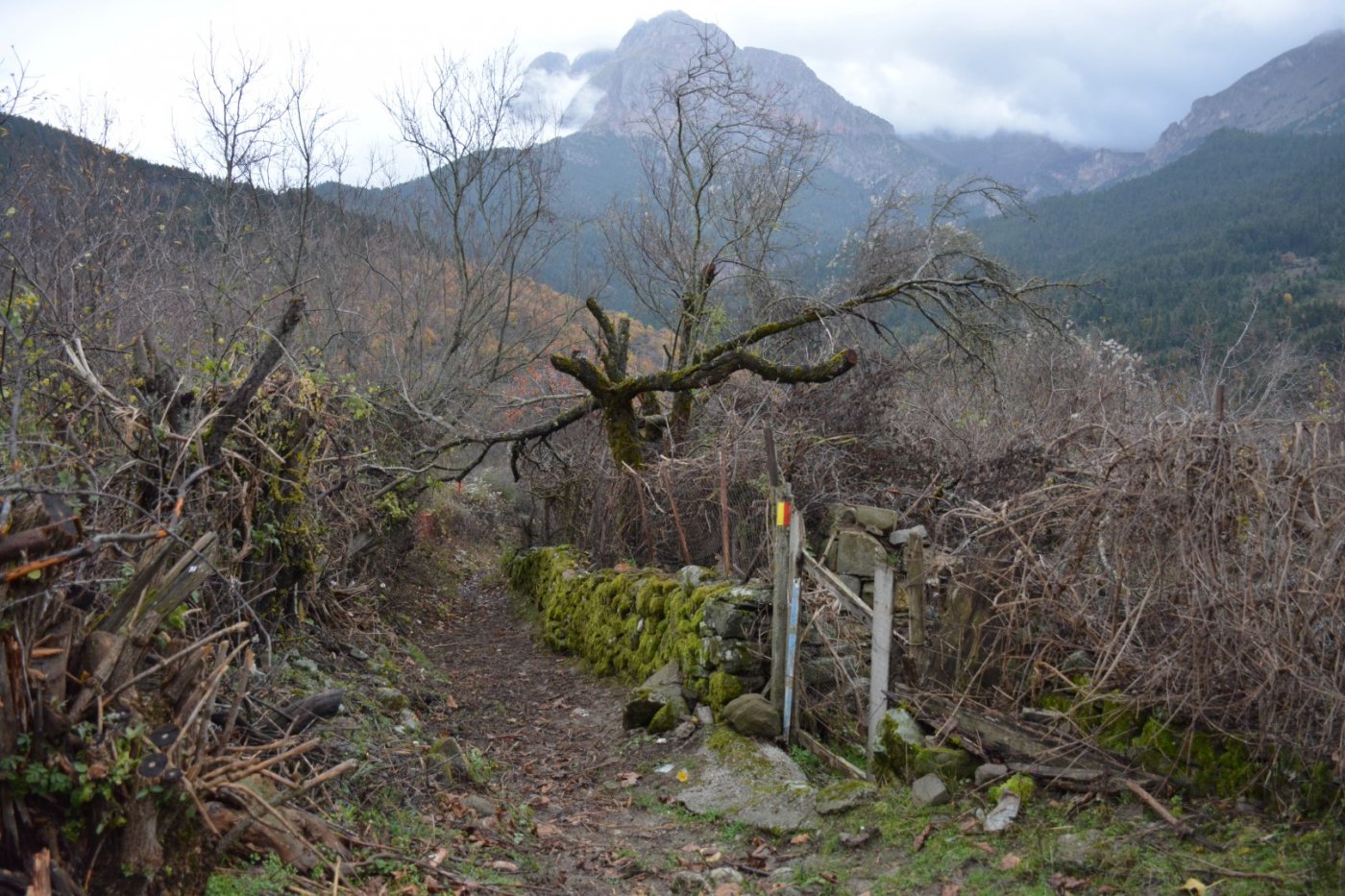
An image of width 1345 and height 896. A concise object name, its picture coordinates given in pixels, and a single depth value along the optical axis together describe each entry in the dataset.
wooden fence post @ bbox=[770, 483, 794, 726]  7.06
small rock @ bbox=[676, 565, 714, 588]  8.83
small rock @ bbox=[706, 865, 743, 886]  4.97
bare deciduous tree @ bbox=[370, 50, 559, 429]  19.75
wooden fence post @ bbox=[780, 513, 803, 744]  6.85
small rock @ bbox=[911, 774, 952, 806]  5.13
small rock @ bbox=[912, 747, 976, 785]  5.29
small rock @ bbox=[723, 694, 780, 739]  6.96
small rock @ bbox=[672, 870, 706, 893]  4.95
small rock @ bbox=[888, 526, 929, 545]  8.75
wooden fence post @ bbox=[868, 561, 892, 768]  5.86
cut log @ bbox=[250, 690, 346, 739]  5.16
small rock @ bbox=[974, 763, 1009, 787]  5.06
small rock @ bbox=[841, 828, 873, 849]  5.06
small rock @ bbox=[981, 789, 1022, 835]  4.71
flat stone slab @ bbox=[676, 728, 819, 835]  5.68
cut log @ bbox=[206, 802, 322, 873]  3.93
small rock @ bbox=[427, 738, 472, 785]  6.06
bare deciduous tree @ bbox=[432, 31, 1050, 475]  13.28
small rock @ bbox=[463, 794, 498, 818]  5.63
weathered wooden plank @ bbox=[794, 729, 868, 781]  6.22
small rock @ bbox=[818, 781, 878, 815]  5.48
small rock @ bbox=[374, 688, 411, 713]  7.22
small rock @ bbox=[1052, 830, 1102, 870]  4.17
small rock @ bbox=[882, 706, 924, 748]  5.62
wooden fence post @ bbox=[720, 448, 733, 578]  9.06
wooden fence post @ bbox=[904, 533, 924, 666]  5.76
